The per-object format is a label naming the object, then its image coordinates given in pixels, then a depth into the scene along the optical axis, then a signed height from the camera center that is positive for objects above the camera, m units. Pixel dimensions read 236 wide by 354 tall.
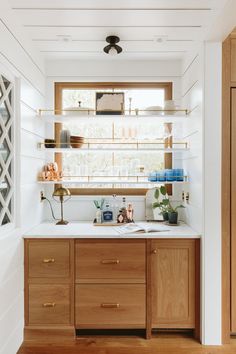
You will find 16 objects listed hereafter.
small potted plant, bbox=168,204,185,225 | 2.72 -0.37
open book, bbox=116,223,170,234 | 2.37 -0.43
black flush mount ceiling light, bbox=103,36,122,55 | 2.41 +1.08
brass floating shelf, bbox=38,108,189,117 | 2.70 +0.60
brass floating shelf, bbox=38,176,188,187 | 2.70 -0.05
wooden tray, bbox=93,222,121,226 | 2.72 -0.43
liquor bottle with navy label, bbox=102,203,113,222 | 2.86 -0.38
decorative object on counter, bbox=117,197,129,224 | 2.80 -0.37
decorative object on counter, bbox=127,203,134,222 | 2.83 -0.35
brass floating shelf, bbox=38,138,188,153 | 2.99 +0.33
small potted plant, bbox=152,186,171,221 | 2.79 -0.25
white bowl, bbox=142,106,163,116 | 2.72 +0.61
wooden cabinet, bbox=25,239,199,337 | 2.31 -0.82
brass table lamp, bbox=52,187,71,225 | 2.72 -0.16
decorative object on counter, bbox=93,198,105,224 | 2.80 -0.31
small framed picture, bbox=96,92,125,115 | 2.73 +0.67
